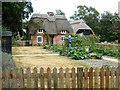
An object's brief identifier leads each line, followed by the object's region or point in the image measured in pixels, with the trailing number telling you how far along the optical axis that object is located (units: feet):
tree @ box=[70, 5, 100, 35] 135.43
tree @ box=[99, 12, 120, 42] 115.34
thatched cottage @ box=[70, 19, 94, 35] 125.80
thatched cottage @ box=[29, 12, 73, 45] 123.03
